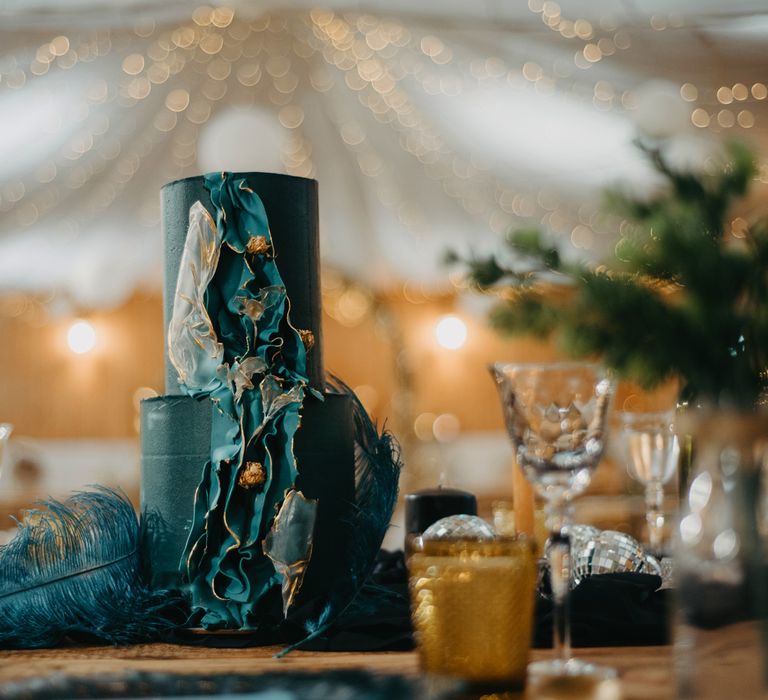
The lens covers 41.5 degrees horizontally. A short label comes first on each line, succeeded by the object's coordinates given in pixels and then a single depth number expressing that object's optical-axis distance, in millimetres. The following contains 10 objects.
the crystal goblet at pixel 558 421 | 715
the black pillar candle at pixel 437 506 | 1196
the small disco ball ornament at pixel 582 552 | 1083
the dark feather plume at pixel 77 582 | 883
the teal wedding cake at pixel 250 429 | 910
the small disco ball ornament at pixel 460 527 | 975
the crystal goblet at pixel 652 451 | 1275
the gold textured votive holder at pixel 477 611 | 663
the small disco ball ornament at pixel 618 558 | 1085
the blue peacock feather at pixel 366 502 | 934
